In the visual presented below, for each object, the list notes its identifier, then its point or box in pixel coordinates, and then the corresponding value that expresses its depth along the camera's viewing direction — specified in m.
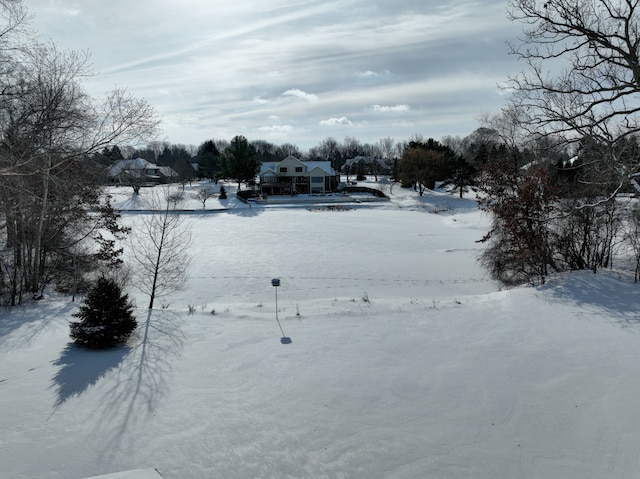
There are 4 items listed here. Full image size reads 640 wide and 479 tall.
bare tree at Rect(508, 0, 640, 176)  7.85
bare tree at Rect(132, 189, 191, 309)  13.61
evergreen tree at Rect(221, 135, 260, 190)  59.55
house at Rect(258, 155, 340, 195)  62.44
